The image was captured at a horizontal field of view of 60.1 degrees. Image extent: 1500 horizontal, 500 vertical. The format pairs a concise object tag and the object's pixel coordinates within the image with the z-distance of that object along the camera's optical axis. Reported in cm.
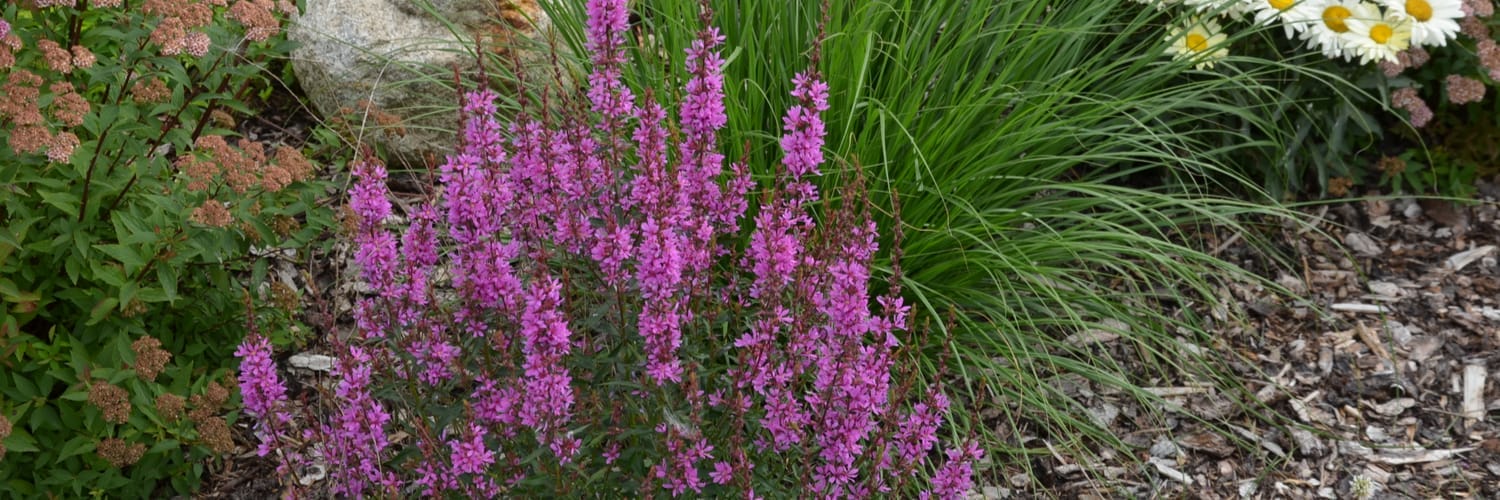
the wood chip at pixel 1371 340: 407
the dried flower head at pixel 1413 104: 429
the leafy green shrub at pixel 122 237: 286
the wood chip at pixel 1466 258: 443
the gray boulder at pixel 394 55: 438
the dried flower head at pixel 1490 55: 428
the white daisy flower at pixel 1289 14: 398
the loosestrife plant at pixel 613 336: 223
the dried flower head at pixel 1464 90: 430
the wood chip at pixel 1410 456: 368
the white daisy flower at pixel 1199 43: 383
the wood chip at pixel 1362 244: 450
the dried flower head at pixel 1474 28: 437
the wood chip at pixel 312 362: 374
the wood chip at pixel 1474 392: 384
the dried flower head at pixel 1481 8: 429
